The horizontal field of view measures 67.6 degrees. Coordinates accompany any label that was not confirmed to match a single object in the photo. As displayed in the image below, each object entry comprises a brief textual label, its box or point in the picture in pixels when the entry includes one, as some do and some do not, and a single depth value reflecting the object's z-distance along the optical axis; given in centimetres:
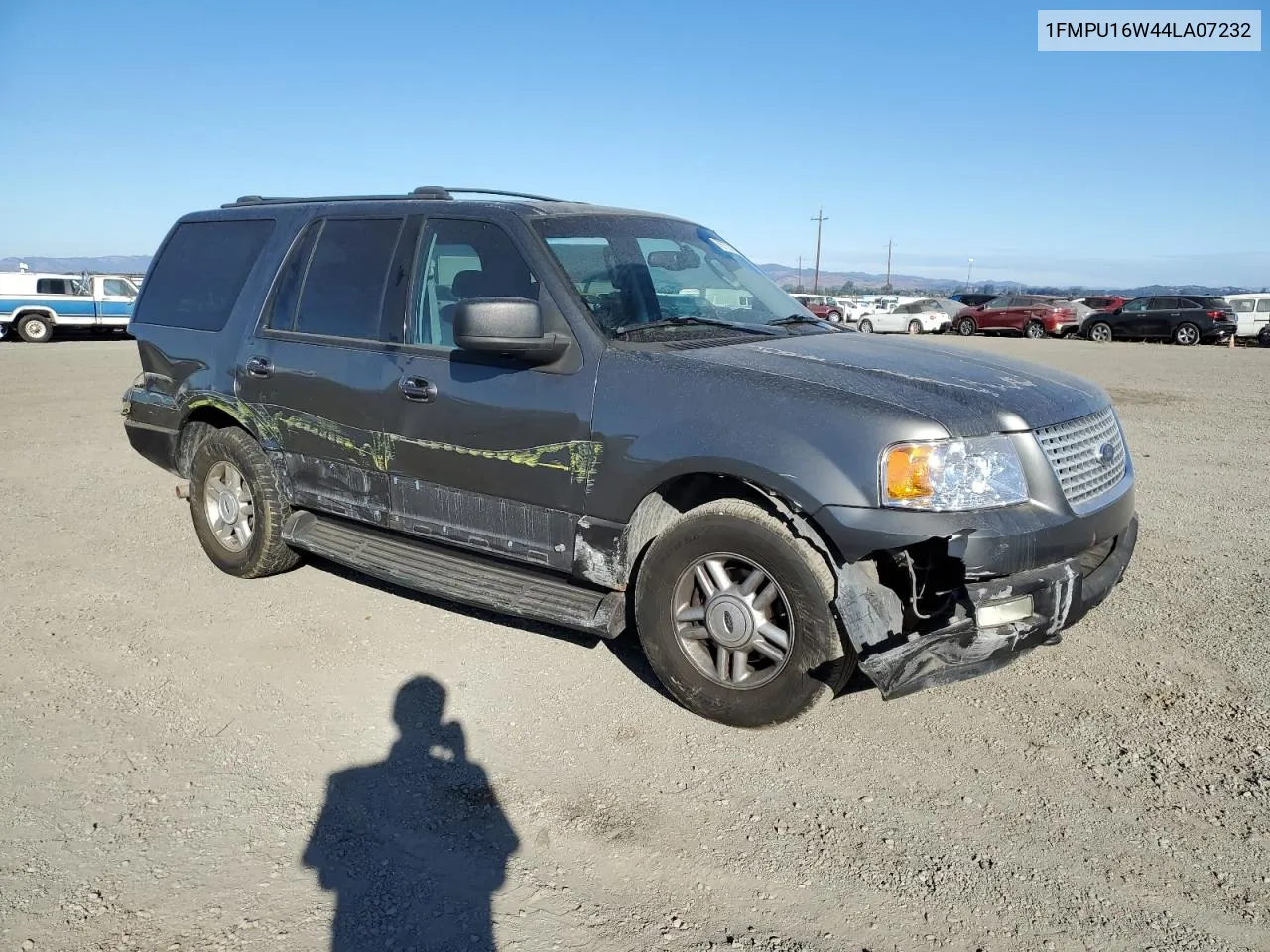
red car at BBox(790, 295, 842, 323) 4108
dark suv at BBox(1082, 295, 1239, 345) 2850
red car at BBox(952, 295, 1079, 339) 3403
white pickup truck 2616
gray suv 329
